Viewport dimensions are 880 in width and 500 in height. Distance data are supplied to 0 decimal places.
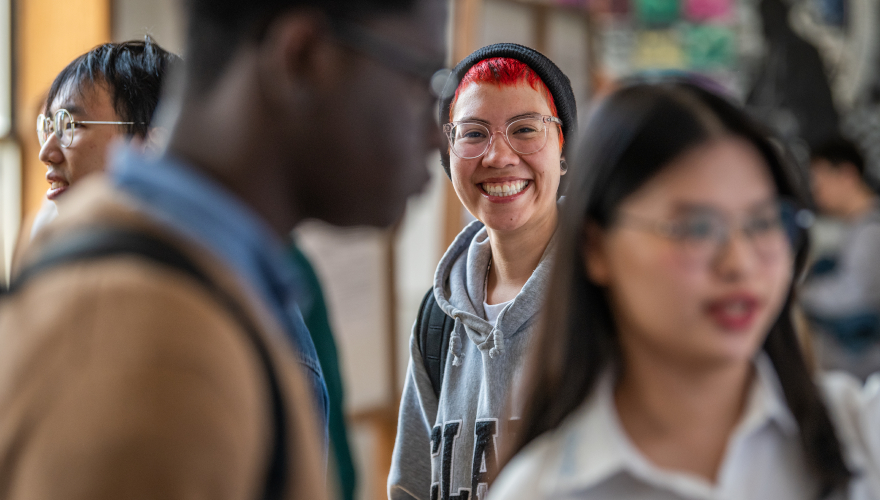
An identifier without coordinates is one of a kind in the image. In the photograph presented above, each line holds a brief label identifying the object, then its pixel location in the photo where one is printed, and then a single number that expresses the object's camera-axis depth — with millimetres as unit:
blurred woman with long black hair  1908
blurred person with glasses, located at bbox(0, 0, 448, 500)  1655
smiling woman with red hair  2243
